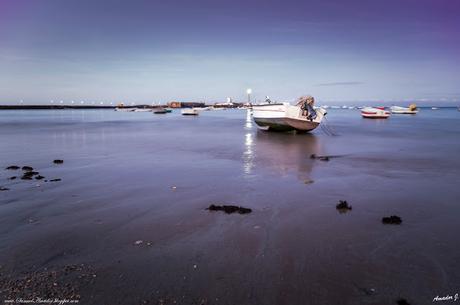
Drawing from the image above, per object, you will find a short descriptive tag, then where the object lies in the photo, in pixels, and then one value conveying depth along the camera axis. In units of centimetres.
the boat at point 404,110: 10534
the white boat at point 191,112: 10452
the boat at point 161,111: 12469
